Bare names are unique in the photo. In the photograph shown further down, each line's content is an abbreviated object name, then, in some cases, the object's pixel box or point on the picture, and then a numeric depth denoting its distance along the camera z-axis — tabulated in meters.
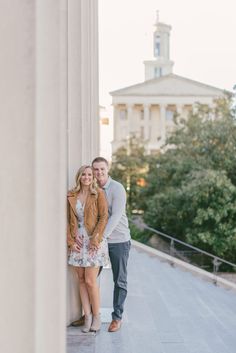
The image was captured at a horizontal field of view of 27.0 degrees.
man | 5.33
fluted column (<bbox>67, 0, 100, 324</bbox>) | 5.62
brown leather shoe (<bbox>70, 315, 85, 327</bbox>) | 5.64
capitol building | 58.56
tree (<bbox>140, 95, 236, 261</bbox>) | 19.39
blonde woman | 5.08
